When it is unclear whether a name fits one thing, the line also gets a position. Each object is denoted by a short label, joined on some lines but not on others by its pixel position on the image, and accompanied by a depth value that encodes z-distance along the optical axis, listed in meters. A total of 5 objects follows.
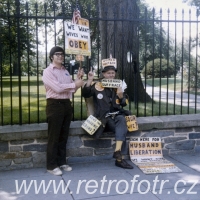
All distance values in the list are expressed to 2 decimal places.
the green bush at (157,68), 25.09
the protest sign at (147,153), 5.10
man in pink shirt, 4.52
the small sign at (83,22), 4.88
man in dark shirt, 4.95
